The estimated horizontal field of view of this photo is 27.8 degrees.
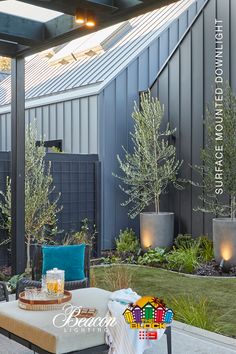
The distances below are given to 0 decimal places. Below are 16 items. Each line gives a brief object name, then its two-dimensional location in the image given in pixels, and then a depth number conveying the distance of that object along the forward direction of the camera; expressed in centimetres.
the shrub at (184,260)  765
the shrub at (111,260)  851
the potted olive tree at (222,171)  774
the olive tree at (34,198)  774
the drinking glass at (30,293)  381
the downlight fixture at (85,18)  473
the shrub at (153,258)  824
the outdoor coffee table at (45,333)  317
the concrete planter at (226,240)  771
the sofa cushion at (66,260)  508
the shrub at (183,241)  906
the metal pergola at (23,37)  467
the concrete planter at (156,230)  905
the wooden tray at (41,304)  367
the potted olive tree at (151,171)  905
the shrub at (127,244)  919
